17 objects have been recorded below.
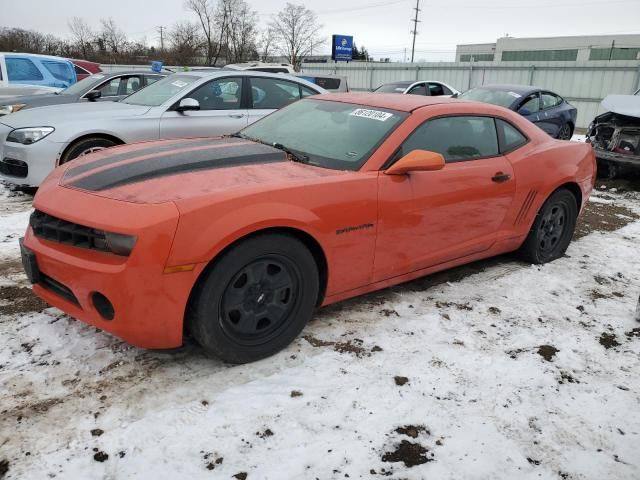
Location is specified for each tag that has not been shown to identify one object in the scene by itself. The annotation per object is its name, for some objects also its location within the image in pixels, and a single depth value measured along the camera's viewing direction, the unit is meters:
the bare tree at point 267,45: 53.69
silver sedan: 5.56
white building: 46.22
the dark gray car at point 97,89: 8.23
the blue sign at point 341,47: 30.81
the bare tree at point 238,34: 50.03
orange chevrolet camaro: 2.35
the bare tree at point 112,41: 51.92
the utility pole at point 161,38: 61.88
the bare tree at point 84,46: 46.80
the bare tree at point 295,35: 56.47
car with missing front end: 7.63
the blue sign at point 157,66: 12.28
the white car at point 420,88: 13.29
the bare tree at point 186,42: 46.28
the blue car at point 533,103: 10.81
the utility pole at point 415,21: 61.21
